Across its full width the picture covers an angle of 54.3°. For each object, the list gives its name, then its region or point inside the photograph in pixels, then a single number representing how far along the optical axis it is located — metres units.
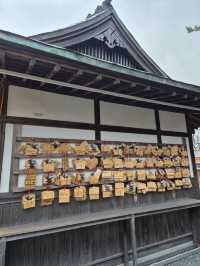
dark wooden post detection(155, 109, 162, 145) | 3.72
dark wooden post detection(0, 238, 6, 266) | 1.81
